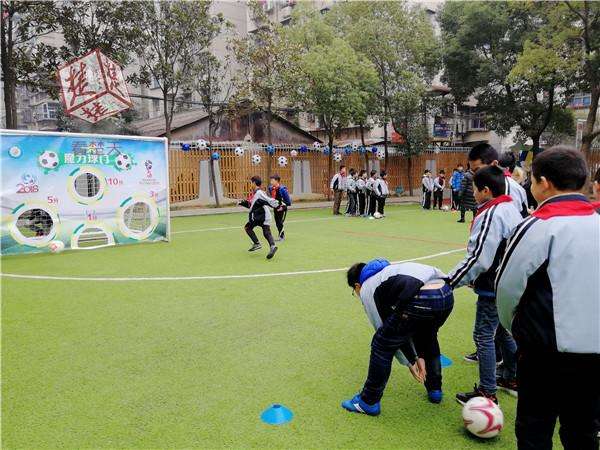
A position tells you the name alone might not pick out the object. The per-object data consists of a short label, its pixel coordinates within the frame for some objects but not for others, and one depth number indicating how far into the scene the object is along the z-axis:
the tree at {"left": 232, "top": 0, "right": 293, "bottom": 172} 20.40
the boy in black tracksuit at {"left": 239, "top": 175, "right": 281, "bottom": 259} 9.16
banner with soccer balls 9.32
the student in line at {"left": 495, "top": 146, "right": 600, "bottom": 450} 2.04
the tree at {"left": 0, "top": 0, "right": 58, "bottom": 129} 15.07
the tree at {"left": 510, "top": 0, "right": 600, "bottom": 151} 19.45
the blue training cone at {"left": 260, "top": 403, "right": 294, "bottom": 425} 3.30
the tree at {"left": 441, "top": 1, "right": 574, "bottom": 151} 24.64
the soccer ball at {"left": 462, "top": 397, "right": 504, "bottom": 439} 3.06
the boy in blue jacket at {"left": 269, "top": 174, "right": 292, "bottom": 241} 10.91
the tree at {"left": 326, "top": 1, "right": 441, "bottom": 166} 23.36
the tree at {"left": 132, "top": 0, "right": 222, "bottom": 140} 18.58
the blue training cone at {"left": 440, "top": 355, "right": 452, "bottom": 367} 4.28
